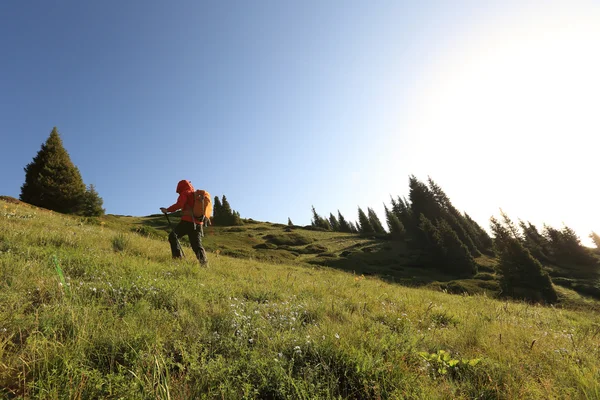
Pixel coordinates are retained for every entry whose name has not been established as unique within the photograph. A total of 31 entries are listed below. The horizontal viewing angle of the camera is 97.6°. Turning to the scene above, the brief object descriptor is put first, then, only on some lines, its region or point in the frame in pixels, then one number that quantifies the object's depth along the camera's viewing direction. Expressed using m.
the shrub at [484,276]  42.25
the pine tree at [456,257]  45.56
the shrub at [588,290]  36.52
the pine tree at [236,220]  67.28
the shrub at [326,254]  42.53
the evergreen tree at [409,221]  65.75
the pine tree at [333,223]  102.75
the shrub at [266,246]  40.36
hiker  8.00
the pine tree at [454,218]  61.11
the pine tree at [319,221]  101.62
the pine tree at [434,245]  48.00
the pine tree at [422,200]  69.12
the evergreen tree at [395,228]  71.19
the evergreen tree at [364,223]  86.88
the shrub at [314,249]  44.78
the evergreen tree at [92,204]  35.90
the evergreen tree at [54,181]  30.50
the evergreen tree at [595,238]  76.11
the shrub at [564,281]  41.62
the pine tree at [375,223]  92.06
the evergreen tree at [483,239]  67.46
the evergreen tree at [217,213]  67.31
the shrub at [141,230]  23.48
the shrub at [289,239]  49.22
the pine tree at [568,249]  59.34
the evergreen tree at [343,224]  99.94
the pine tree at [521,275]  33.25
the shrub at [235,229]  57.20
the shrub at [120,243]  8.09
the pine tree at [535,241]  62.78
